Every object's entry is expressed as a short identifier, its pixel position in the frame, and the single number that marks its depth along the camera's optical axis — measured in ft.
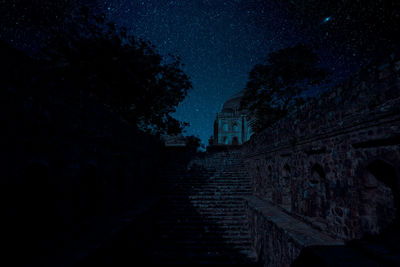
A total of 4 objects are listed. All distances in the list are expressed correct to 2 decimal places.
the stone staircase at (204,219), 24.18
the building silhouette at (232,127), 124.77
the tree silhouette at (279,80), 55.11
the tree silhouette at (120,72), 42.32
